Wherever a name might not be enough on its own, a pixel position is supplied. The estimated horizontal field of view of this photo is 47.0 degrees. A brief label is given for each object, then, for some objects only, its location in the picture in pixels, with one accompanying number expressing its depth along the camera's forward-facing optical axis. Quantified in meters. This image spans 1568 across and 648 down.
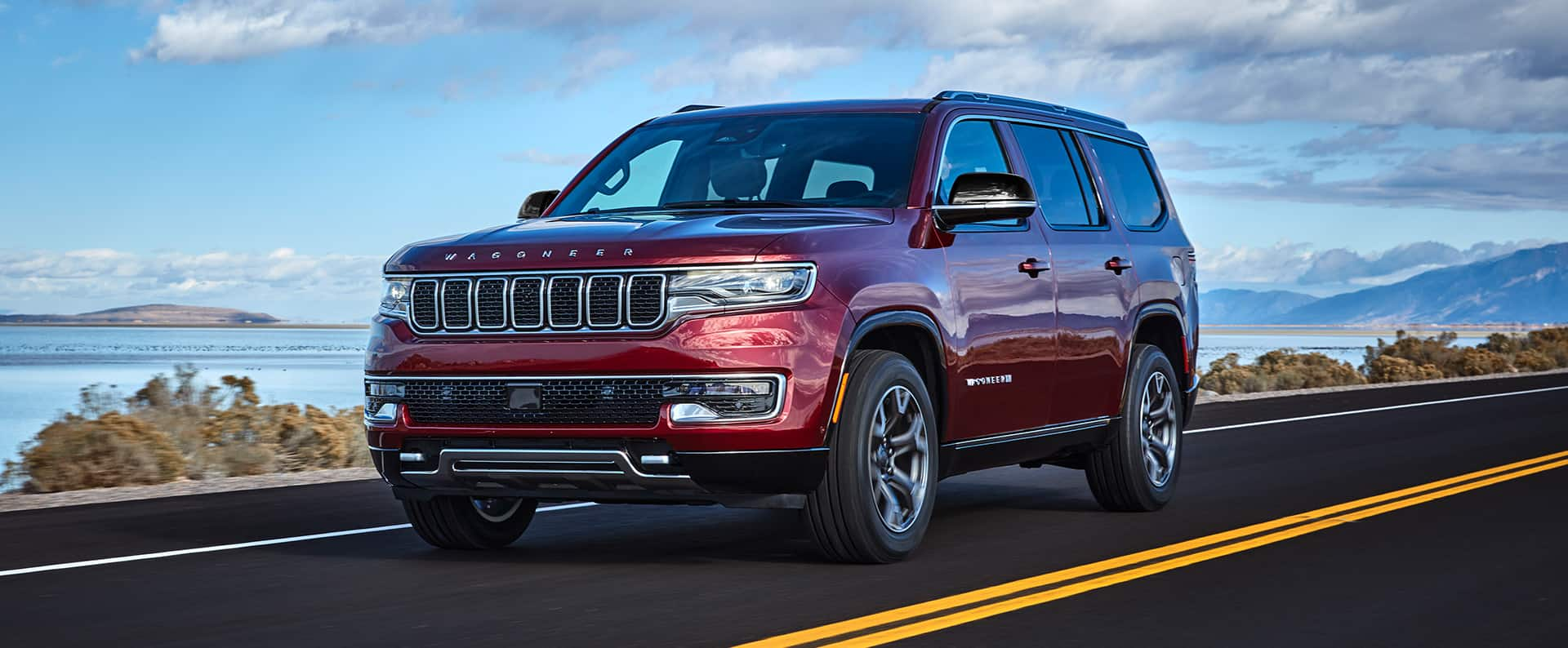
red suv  7.14
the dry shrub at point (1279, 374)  33.38
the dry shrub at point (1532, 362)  39.76
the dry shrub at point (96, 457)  12.89
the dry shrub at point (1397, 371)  38.06
